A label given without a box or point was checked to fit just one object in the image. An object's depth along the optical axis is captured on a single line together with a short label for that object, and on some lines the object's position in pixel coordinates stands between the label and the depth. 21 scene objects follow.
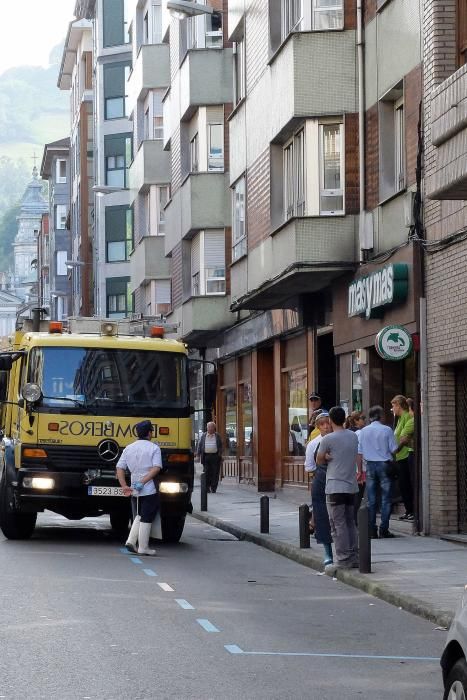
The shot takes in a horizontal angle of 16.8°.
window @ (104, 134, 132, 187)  70.50
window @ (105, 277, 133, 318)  69.38
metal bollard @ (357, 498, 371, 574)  16.20
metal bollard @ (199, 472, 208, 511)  29.17
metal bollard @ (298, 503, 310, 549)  19.48
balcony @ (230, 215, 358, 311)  25.64
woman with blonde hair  22.38
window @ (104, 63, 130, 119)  71.56
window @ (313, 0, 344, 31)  26.42
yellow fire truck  20.62
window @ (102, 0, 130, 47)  72.00
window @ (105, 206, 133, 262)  69.69
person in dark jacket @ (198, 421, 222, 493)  36.44
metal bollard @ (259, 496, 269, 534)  22.44
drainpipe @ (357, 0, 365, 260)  25.22
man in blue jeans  20.97
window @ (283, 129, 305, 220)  27.50
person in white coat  19.53
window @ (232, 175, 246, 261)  33.97
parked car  6.99
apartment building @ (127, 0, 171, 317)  51.66
